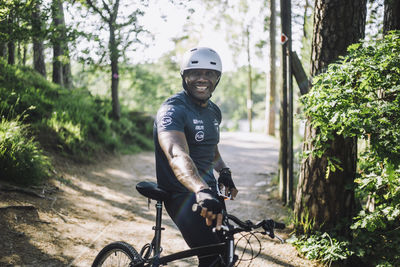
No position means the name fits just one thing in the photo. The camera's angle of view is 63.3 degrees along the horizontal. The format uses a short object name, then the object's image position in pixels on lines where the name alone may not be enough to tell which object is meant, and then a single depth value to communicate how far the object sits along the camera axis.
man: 2.25
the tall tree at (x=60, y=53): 7.36
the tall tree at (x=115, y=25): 10.30
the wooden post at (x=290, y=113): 5.89
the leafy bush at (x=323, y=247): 4.13
